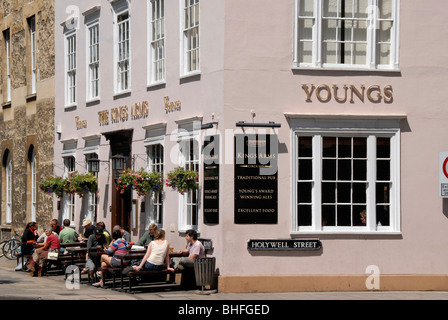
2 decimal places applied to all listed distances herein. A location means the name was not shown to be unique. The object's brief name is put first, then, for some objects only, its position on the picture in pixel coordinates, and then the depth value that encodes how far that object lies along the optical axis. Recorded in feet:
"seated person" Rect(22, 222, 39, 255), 85.15
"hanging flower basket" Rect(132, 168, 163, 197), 72.84
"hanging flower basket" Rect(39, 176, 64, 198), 89.80
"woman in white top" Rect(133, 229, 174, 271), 65.72
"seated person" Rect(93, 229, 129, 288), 67.77
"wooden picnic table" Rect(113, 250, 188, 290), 66.54
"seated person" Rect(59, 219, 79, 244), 83.56
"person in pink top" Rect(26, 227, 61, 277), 79.56
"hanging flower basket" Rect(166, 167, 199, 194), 67.82
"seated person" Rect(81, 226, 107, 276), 72.23
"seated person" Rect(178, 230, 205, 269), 65.77
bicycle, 100.01
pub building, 64.85
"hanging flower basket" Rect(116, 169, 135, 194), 73.46
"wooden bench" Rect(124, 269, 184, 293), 64.59
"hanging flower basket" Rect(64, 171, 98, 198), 86.33
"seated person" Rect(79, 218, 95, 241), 82.99
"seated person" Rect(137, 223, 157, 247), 72.38
